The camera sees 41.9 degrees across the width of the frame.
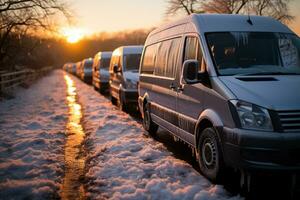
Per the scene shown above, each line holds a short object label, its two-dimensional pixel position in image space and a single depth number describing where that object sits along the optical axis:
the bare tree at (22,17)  24.75
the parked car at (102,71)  21.53
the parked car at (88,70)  35.78
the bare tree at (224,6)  37.22
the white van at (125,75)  12.89
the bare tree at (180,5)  40.90
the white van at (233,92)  4.43
